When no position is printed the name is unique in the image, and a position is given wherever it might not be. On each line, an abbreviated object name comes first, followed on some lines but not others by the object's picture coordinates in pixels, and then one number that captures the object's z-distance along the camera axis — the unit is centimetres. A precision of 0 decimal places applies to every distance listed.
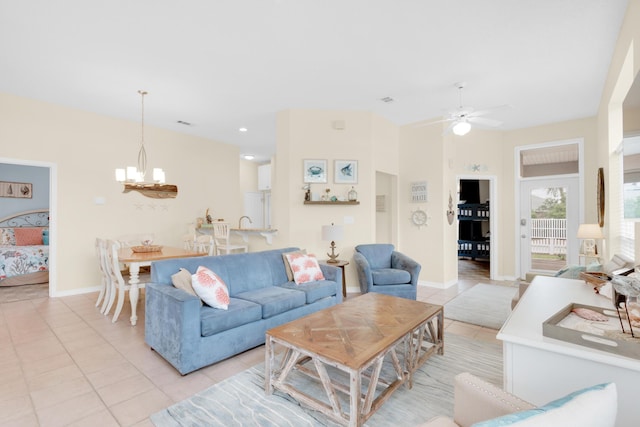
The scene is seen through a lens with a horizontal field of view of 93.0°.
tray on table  105
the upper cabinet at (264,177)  884
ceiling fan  375
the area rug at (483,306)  367
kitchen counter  500
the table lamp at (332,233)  455
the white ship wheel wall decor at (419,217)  553
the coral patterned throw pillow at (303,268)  366
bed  522
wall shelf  484
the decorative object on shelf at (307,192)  488
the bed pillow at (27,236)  600
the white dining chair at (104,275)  375
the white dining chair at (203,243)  481
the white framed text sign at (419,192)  553
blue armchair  411
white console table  104
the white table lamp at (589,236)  398
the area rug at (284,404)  185
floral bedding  517
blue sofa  237
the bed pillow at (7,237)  591
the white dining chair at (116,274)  348
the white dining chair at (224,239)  529
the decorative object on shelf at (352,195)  498
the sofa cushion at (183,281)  269
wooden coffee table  176
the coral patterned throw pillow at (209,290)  265
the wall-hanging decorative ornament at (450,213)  546
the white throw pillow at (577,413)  67
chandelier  400
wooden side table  450
